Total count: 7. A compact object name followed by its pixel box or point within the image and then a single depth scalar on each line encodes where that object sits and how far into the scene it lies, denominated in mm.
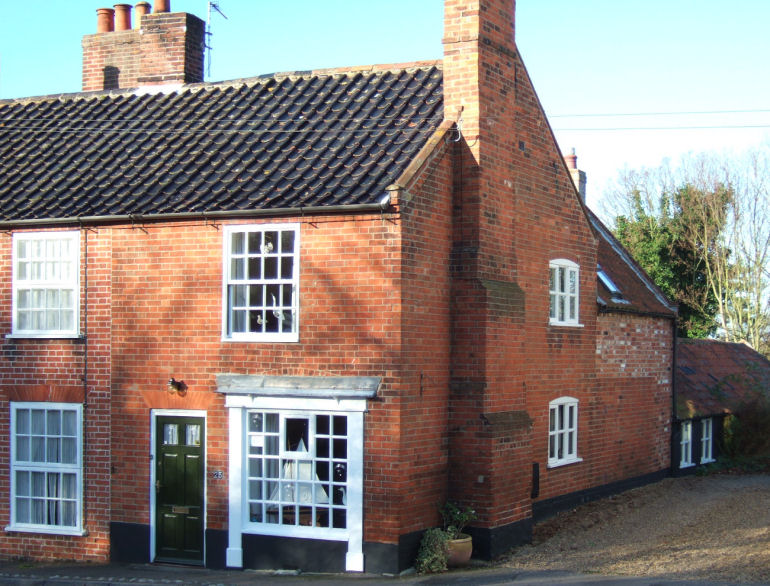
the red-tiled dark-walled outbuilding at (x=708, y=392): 23109
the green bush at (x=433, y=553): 13430
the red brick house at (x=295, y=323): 13562
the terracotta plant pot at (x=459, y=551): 13609
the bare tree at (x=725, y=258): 38250
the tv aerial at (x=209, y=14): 22355
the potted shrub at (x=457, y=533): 13641
